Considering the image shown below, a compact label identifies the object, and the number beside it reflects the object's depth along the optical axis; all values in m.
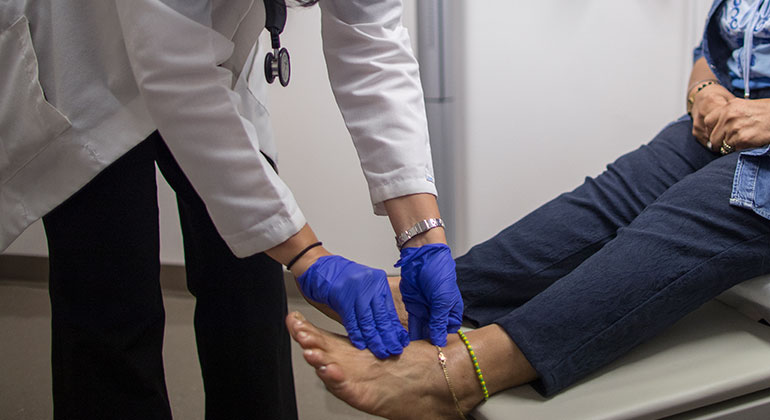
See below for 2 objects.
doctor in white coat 0.68
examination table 0.72
